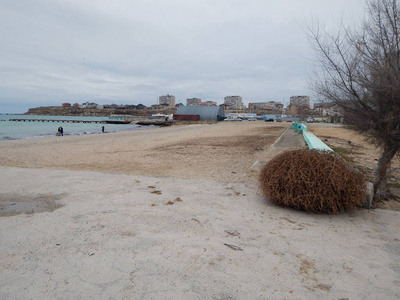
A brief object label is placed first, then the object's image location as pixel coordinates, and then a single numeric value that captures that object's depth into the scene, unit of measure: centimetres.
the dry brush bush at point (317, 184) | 488
